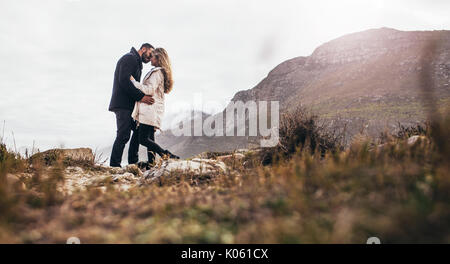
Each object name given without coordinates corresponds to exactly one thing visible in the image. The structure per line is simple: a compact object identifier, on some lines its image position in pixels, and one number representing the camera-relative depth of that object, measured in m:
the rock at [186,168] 3.86
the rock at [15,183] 2.30
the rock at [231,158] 5.30
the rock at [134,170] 5.52
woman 5.62
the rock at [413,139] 2.90
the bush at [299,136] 5.09
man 5.55
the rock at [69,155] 5.91
